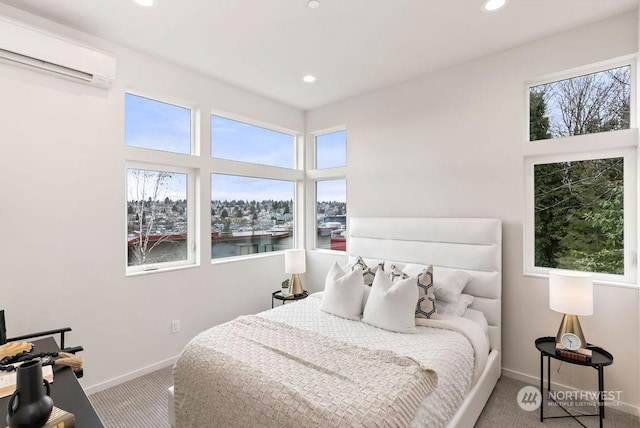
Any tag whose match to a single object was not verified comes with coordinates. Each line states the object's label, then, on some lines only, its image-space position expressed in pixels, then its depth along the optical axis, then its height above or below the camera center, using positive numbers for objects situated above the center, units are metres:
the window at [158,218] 2.97 -0.05
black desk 1.21 -0.81
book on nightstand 2.09 -0.99
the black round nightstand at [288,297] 3.56 -0.97
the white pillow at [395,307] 2.29 -0.72
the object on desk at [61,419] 1.11 -0.75
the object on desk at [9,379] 1.39 -0.78
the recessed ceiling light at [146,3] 2.15 +1.49
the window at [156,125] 2.92 +0.90
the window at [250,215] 3.66 -0.02
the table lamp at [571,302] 2.15 -0.64
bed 1.46 -0.87
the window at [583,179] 2.39 +0.26
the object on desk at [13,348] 1.73 -0.77
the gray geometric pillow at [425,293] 2.48 -0.66
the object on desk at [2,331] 1.87 -0.71
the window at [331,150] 4.19 +0.88
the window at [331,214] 4.17 -0.02
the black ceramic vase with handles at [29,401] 1.04 -0.65
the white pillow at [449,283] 2.62 -0.62
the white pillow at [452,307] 2.59 -0.81
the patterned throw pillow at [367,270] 2.87 -0.54
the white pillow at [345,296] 2.57 -0.71
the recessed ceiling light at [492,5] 2.15 +1.46
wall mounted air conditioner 2.12 +1.18
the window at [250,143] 3.64 +0.91
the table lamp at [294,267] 3.68 -0.64
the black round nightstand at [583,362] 2.05 -1.01
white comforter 1.71 -0.88
